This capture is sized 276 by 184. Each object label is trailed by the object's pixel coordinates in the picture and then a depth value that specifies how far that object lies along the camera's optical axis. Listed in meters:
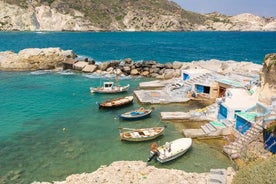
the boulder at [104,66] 69.00
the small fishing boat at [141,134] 30.53
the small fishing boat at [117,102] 41.38
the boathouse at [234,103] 33.50
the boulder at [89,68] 68.56
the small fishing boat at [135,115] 36.84
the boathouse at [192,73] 51.47
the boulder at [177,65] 65.24
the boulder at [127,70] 65.89
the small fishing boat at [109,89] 50.00
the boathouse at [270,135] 26.30
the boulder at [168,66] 65.56
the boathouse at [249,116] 29.61
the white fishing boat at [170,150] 26.34
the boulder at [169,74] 60.34
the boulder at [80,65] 70.72
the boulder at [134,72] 65.00
